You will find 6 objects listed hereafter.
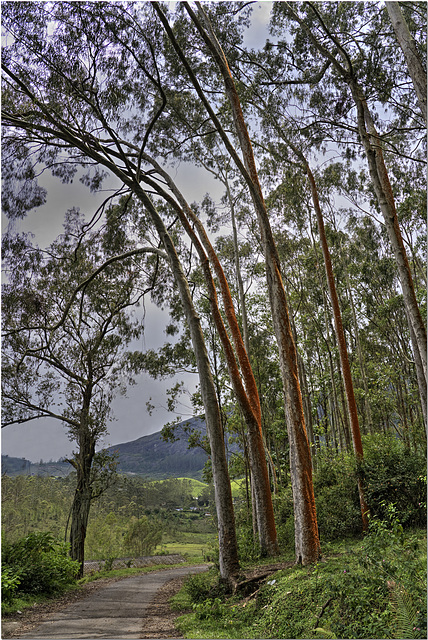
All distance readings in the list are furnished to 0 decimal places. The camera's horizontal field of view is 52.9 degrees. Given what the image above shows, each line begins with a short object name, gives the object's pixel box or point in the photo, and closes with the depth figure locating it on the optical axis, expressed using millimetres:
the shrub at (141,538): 20859
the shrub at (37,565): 7539
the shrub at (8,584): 6508
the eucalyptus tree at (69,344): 11227
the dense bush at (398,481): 7227
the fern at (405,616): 2801
